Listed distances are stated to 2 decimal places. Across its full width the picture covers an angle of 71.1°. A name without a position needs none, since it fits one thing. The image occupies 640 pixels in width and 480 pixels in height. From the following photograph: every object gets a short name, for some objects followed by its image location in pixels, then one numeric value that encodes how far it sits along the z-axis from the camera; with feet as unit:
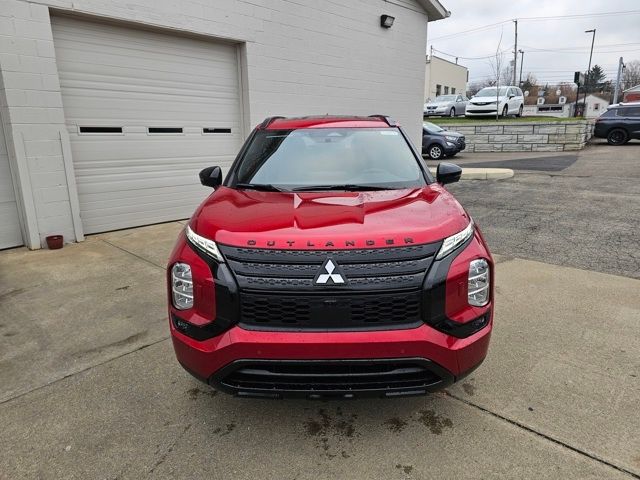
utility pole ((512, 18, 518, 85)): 148.58
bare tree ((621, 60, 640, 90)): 222.28
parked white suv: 74.02
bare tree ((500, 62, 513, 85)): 161.66
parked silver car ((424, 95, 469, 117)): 86.12
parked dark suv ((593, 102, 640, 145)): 59.16
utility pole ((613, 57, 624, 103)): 128.94
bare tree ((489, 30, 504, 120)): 72.59
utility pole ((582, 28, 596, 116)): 138.94
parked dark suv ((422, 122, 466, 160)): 53.16
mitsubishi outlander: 6.91
